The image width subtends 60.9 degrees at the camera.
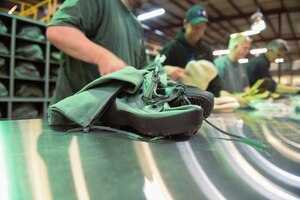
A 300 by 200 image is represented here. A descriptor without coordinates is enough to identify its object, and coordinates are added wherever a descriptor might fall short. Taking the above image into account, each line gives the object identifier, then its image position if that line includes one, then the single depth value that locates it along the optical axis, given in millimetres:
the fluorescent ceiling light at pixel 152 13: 6205
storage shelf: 2619
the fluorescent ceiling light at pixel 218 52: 9411
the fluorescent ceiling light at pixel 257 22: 4238
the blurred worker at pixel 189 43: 1752
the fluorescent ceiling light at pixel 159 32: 8453
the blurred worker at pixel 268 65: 2641
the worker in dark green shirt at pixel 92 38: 753
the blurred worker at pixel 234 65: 2260
